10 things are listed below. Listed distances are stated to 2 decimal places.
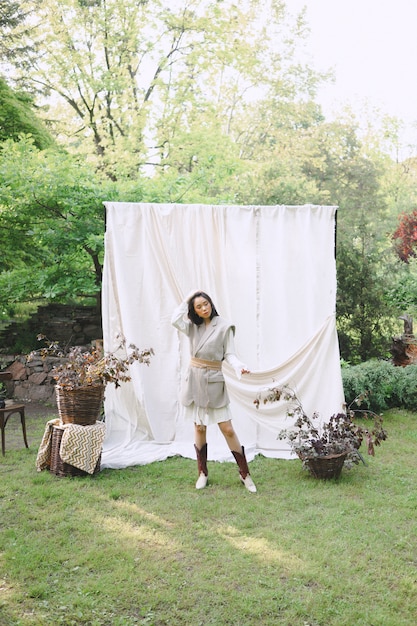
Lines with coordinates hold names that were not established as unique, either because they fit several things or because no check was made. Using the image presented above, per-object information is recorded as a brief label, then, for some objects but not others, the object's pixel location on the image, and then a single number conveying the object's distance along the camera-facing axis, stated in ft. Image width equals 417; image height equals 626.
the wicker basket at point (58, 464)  13.78
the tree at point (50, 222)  20.40
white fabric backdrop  16.03
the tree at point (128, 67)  37.78
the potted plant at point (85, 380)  14.03
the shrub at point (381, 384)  20.03
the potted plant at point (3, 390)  21.89
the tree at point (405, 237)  26.50
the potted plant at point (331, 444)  13.41
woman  13.08
